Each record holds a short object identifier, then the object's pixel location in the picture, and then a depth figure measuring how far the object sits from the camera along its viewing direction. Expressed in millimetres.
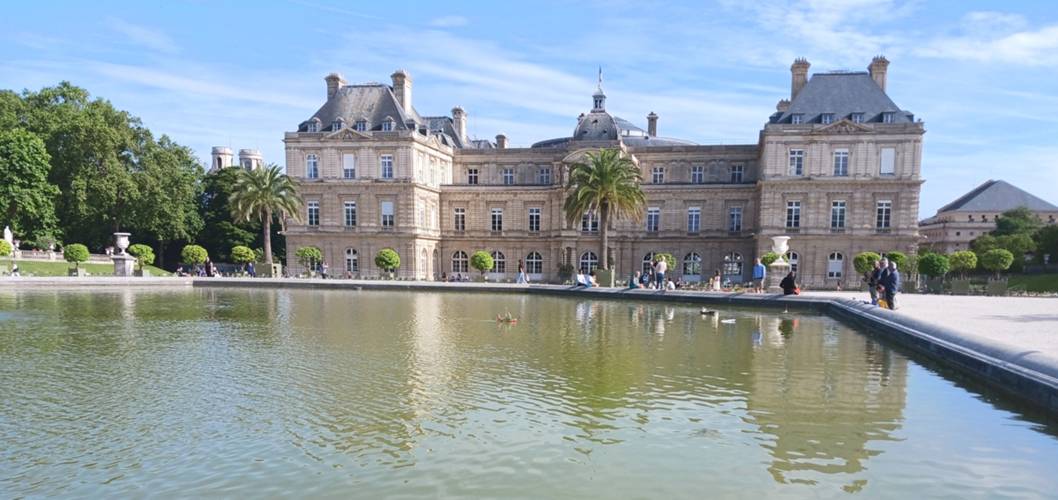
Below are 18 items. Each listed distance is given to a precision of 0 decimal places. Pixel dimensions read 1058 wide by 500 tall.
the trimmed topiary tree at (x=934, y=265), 36750
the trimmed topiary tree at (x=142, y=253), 49925
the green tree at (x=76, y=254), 47906
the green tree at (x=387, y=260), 50312
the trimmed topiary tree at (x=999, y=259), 37062
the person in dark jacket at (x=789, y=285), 31719
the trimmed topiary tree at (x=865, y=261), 40250
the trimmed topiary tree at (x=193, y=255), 51969
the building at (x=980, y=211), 93312
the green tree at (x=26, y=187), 50656
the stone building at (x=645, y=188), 49281
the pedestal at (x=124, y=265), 48531
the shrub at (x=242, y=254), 52781
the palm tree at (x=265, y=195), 51500
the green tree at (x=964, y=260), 37188
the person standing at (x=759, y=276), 33125
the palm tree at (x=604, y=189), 42688
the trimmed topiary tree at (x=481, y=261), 50906
